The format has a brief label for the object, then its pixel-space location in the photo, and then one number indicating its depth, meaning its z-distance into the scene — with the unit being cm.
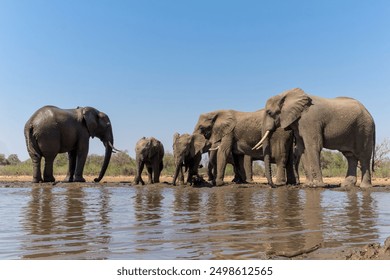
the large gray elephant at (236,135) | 1436
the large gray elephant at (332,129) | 1277
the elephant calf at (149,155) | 1560
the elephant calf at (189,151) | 1488
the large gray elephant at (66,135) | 1589
